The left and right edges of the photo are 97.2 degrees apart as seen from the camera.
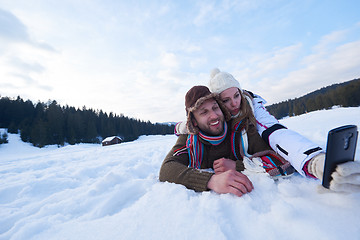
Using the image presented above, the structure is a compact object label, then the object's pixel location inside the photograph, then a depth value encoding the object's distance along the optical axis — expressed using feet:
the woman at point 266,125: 4.34
